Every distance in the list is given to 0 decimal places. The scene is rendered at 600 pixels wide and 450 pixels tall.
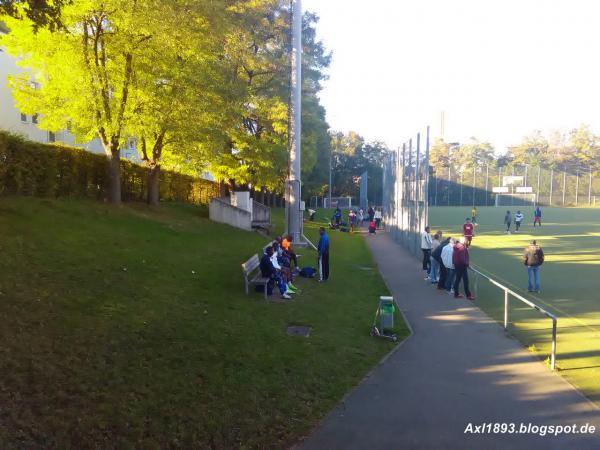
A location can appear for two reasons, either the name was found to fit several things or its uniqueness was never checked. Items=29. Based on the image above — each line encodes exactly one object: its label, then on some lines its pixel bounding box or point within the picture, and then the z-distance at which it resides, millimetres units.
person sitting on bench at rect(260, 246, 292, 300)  11148
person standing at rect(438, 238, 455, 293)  12688
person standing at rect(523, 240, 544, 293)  12657
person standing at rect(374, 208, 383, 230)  38281
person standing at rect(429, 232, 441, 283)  14141
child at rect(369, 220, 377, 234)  33688
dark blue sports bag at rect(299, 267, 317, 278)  14198
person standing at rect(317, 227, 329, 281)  13750
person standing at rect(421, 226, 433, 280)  15672
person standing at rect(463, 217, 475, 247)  22344
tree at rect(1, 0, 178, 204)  14078
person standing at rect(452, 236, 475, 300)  12094
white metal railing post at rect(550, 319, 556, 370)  7047
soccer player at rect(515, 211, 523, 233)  34375
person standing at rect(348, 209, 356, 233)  35119
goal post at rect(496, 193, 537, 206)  72875
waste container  8789
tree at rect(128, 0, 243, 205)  15562
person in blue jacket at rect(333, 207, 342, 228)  35906
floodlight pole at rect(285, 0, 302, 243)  19969
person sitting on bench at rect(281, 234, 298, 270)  13998
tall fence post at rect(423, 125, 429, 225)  18109
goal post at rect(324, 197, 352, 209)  70938
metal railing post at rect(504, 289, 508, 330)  9239
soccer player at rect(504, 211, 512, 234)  33828
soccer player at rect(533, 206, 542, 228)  39344
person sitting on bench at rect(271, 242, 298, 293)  11602
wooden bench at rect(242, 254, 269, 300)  10781
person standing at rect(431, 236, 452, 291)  13039
